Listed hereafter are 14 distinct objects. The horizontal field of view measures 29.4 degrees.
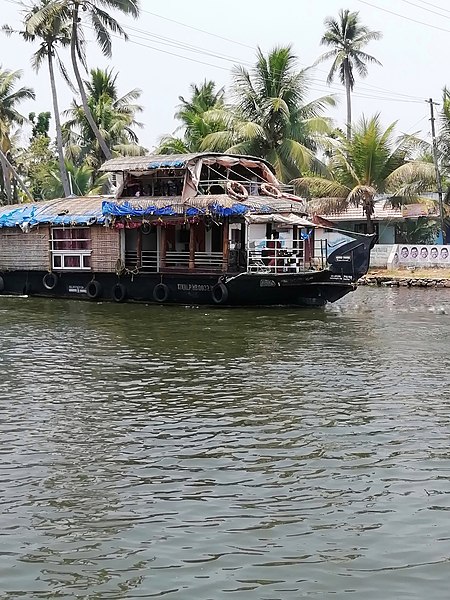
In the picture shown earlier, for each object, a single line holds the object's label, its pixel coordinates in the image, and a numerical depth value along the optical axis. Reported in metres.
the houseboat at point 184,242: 24.12
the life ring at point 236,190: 24.53
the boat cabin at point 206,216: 24.28
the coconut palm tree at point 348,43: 53.41
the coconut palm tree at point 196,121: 38.47
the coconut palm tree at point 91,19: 36.81
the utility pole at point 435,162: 34.84
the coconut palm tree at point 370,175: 35.62
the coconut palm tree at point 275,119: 35.75
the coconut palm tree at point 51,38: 37.38
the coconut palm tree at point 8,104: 44.66
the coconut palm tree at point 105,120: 44.06
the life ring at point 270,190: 26.14
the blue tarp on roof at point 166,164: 24.95
